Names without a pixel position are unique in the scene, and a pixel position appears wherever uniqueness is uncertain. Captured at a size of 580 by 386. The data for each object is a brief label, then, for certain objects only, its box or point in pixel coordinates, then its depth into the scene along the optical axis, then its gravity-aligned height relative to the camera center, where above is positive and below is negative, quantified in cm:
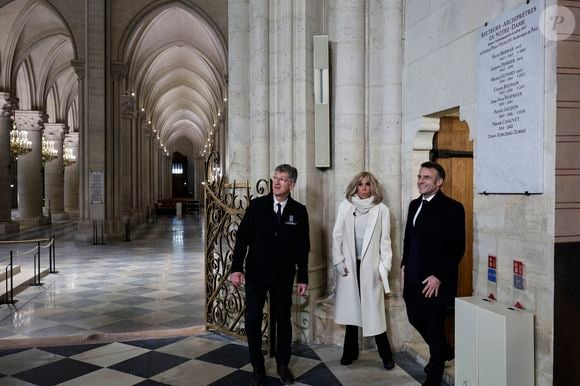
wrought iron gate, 535 -80
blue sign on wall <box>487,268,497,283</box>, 357 -65
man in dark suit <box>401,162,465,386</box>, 372 -56
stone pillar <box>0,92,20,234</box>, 1834 +79
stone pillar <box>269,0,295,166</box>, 525 +108
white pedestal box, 308 -101
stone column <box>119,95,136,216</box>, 1981 +147
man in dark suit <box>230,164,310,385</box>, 407 -63
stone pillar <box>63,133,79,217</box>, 2995 -8
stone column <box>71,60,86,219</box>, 1644 +114
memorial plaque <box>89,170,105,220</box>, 1645 -31
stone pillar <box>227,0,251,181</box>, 611 +125
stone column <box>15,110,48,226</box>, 2153 +38
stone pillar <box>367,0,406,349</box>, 493 +74
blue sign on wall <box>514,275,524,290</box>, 326 -64
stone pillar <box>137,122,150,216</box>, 2674 +78
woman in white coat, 435 -67
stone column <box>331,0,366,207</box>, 498 +87
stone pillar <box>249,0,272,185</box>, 552 +99
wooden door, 482 +13
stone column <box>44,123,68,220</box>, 2631 +40
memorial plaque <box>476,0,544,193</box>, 310 +53
